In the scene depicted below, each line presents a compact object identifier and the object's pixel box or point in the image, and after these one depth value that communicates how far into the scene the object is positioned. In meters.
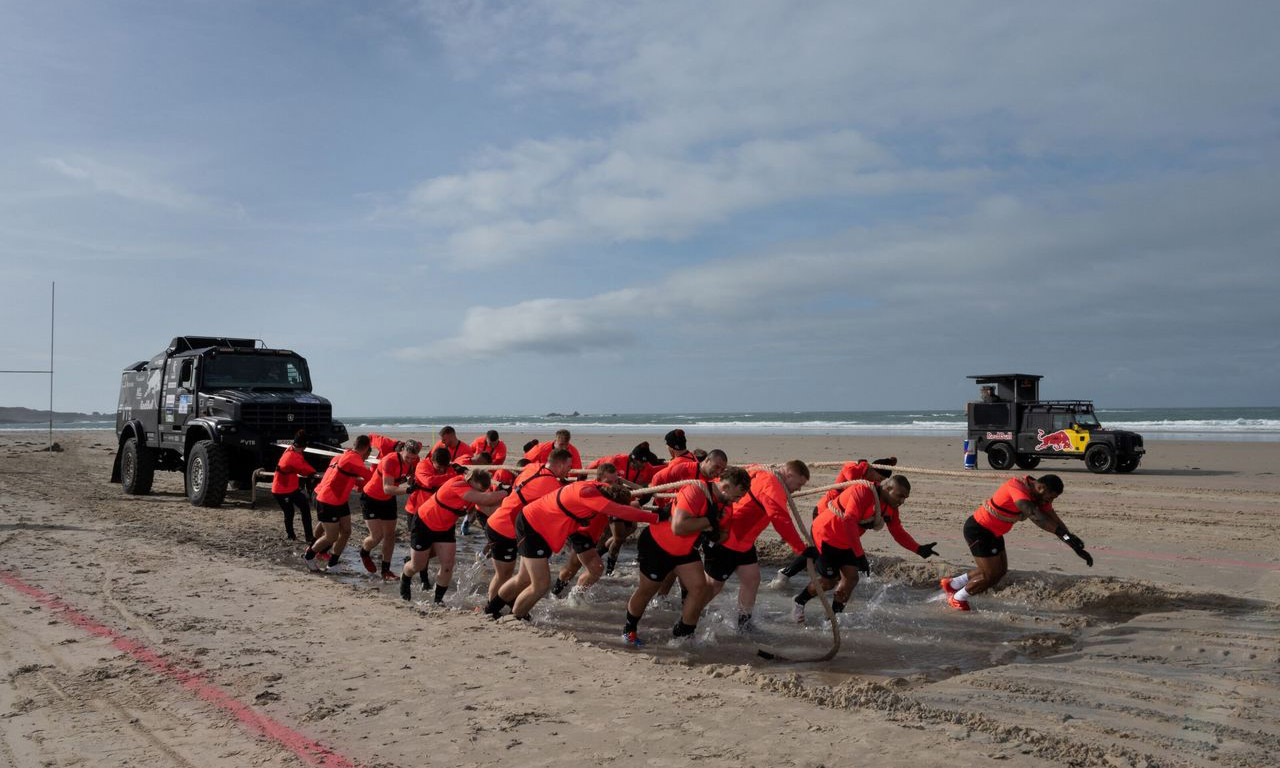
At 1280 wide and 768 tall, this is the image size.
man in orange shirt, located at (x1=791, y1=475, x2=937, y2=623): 7.49
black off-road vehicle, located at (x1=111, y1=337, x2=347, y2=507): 13.98
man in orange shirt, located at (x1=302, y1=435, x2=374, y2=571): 9.67
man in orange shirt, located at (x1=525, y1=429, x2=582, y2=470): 10.49
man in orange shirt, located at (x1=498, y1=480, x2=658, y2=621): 6.64
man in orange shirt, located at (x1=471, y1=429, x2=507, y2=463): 11.70
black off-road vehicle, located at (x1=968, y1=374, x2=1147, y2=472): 20.23
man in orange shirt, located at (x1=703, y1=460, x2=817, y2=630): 7.14
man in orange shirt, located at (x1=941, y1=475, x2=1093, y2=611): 7.59
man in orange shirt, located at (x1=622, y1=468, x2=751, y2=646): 6.40
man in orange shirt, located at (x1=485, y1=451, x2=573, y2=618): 7.23
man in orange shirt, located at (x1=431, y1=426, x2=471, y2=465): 11.63
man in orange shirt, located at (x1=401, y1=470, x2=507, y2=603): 8.02
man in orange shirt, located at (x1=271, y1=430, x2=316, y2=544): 10.95
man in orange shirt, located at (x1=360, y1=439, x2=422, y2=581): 9.17
